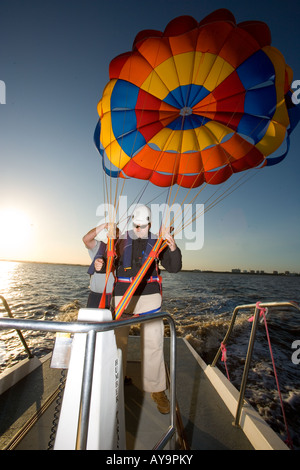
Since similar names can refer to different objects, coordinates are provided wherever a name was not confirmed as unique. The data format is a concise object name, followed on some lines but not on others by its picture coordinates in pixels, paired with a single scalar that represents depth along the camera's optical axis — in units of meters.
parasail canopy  3.07
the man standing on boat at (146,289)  2.30
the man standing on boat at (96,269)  2.64
